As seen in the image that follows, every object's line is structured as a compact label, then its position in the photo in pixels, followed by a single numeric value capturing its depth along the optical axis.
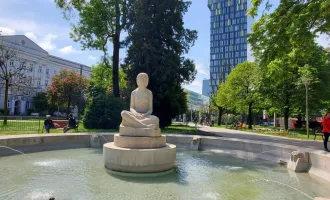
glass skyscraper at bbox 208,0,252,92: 130.25
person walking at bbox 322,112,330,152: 11.25
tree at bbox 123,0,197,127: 24.20
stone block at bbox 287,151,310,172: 8.79
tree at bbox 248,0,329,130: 14.25
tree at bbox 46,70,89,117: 48.44
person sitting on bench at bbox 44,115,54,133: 16.92
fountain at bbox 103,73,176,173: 7.66
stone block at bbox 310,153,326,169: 8.15
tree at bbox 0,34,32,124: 28.45
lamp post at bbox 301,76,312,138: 23.53
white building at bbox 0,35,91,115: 70.88
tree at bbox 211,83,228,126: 48.38
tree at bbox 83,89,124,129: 21.56
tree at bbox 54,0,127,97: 25.41
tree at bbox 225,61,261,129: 39.56
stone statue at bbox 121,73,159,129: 9.30
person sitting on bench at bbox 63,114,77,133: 18.11
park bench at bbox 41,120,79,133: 24.09
